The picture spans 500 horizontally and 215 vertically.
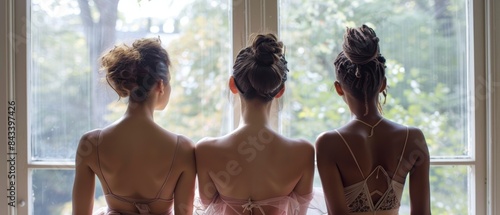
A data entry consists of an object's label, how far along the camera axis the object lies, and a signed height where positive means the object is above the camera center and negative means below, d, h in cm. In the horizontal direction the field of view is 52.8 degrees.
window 173 +12
